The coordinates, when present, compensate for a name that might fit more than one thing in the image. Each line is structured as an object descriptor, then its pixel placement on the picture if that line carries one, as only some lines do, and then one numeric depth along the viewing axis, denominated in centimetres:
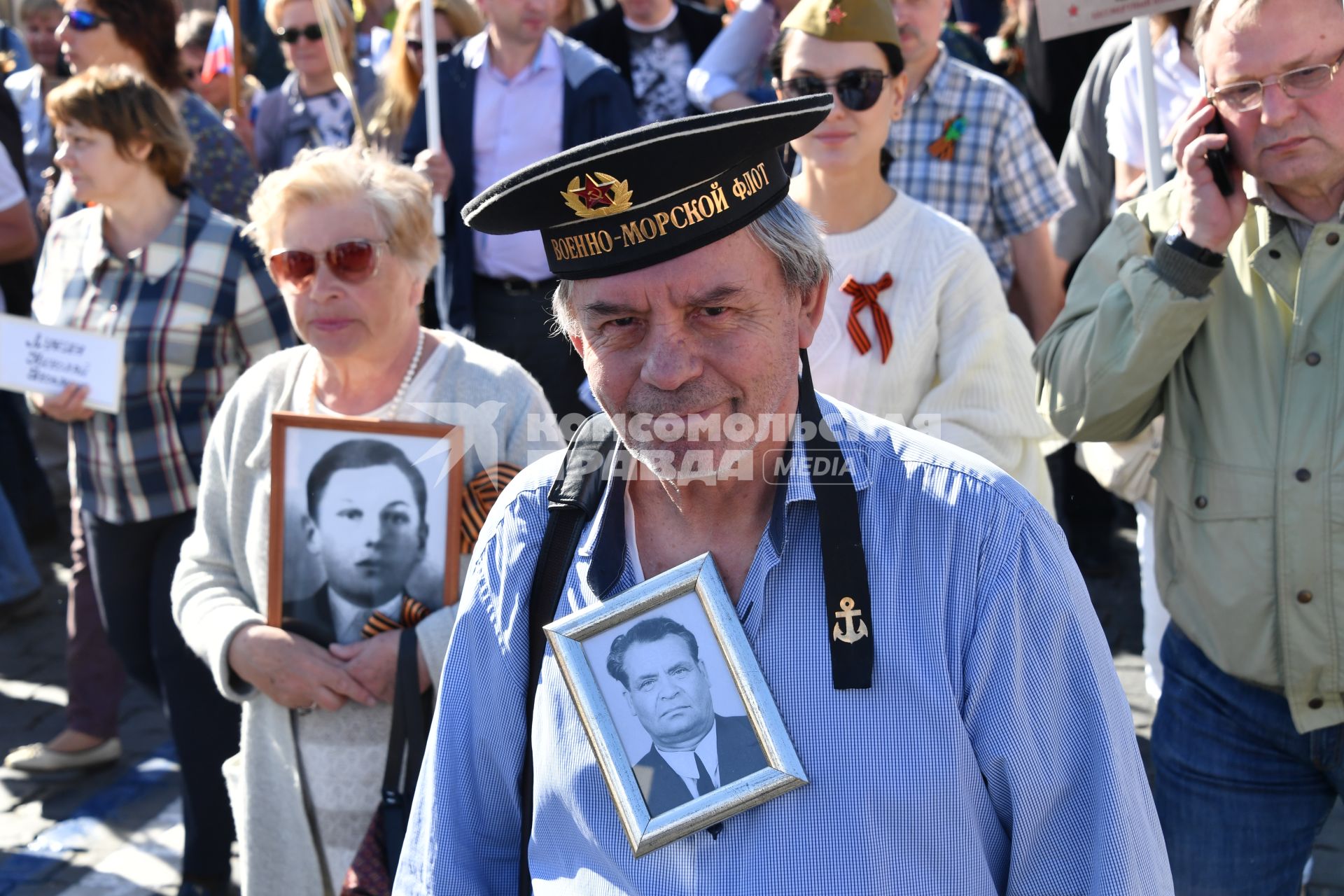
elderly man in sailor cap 177
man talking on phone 255
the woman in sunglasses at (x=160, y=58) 570
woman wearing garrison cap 335
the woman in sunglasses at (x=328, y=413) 312
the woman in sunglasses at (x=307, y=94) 688
